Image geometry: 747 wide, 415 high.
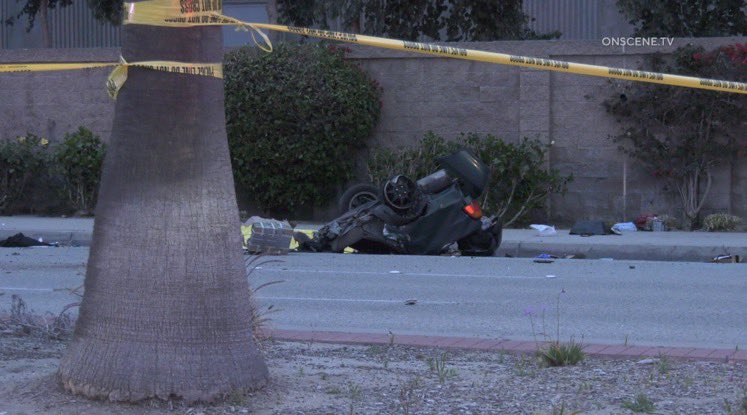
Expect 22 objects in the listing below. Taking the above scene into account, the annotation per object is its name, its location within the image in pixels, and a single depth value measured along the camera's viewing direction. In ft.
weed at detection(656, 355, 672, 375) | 42.29
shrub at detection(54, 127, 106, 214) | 121.29
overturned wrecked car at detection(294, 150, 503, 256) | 90.38
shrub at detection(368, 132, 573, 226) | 114.52
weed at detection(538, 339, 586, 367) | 43.45
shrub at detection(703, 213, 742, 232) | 109.91
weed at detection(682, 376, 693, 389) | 39.96
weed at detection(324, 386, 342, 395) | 38.47
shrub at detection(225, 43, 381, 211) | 115.55
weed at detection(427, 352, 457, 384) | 41.02
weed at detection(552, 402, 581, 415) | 34.77
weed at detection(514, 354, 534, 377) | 42.06
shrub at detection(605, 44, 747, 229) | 110.22
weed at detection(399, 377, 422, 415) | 36.74
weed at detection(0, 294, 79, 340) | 47.34
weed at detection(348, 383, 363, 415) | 36.52
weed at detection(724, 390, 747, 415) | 35.19
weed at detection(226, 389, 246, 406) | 35.91
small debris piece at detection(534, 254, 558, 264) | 87.92
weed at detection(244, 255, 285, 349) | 44.78
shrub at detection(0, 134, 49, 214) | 124.47
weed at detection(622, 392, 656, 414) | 36.40
